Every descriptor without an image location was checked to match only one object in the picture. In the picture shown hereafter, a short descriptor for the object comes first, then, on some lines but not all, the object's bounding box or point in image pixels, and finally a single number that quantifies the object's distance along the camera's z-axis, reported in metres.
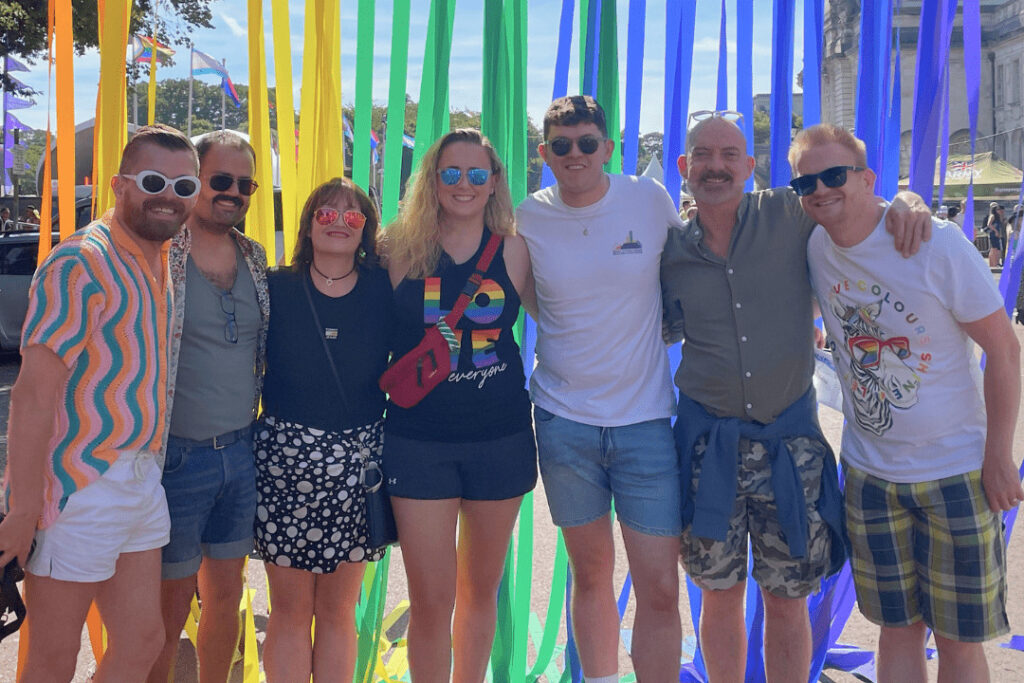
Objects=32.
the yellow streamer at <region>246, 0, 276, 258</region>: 2.73
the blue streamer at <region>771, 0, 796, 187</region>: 2.95
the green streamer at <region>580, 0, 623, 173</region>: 2.97
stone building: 38.72
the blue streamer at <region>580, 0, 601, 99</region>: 2.97
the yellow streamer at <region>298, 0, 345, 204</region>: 2.75
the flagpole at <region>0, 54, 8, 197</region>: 20.44
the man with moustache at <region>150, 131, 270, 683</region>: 2.19
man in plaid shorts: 2.14
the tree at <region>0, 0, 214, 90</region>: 11.05
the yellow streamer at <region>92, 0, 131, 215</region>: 2.55
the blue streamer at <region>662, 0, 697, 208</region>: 3.01
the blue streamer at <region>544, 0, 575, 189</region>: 2.97
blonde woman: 2.34
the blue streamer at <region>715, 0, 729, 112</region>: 3.08
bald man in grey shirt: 2.36
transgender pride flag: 12.89
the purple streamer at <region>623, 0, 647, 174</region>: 3.03
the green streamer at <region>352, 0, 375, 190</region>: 2.80
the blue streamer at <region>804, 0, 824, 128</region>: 2.97
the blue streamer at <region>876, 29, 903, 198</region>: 2.95
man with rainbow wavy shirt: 1.84
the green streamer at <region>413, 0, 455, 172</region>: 2.84
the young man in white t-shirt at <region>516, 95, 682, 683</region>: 2.40
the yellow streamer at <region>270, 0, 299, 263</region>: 2.74
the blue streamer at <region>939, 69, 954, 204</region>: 2.81
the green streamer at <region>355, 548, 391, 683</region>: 2.80
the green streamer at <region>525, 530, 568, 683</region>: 3.09
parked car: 9.62
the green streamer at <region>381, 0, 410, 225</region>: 2.81
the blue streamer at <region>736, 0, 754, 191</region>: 3.00
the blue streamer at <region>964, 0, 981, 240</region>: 2.93
